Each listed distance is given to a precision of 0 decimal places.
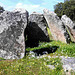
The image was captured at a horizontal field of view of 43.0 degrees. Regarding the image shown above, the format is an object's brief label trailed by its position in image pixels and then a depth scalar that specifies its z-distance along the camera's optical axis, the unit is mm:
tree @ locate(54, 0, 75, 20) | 30929
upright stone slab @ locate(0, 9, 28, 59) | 6016
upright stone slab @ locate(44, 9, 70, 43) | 9196
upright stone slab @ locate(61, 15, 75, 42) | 9565
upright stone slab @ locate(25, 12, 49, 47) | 9523
